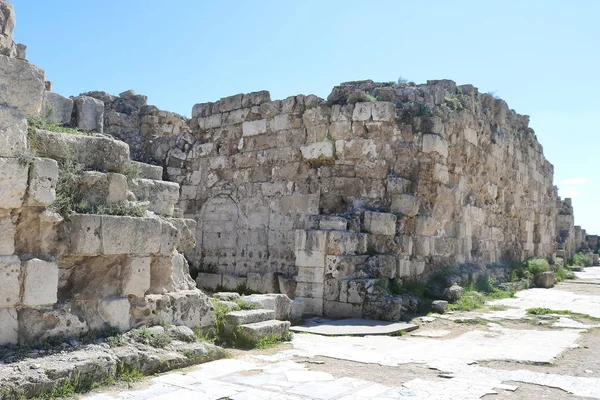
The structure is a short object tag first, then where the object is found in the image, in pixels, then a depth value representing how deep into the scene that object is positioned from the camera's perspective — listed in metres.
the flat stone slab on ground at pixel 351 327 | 7.52
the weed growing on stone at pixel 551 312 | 9.34
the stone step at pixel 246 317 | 6.57
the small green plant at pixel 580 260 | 23.83
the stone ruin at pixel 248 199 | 5.04
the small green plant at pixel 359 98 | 10.09
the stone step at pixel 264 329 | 6.45
